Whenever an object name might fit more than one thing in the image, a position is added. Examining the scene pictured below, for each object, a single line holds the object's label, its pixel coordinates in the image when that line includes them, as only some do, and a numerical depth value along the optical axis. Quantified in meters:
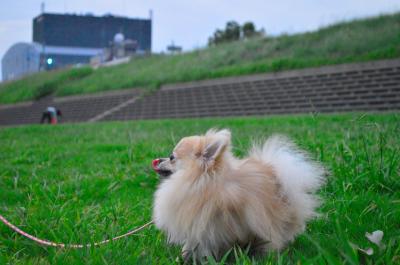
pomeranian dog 1.99
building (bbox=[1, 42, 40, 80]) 73.06
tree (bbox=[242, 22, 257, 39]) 46.80
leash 2.19
